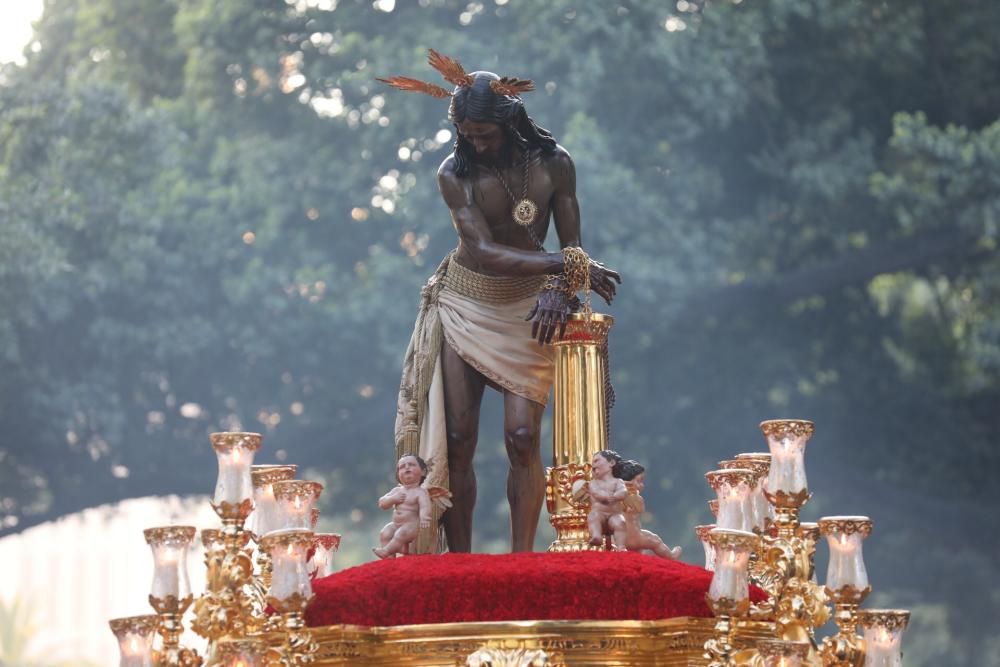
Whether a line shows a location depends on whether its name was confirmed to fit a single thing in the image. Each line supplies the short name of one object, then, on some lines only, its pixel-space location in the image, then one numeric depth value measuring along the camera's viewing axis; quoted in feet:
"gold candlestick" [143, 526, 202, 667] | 31.94
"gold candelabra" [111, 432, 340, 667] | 30.76
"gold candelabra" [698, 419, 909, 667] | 30.50
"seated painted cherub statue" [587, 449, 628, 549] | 37.96
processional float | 30.66
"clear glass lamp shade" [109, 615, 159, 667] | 32.12
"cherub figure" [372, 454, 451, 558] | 39.29
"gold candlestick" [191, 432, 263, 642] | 31.96
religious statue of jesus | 41.24
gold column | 39.40
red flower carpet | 32.35
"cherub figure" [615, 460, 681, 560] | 38.37
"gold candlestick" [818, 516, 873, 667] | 32.50
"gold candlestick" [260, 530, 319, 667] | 30.48
